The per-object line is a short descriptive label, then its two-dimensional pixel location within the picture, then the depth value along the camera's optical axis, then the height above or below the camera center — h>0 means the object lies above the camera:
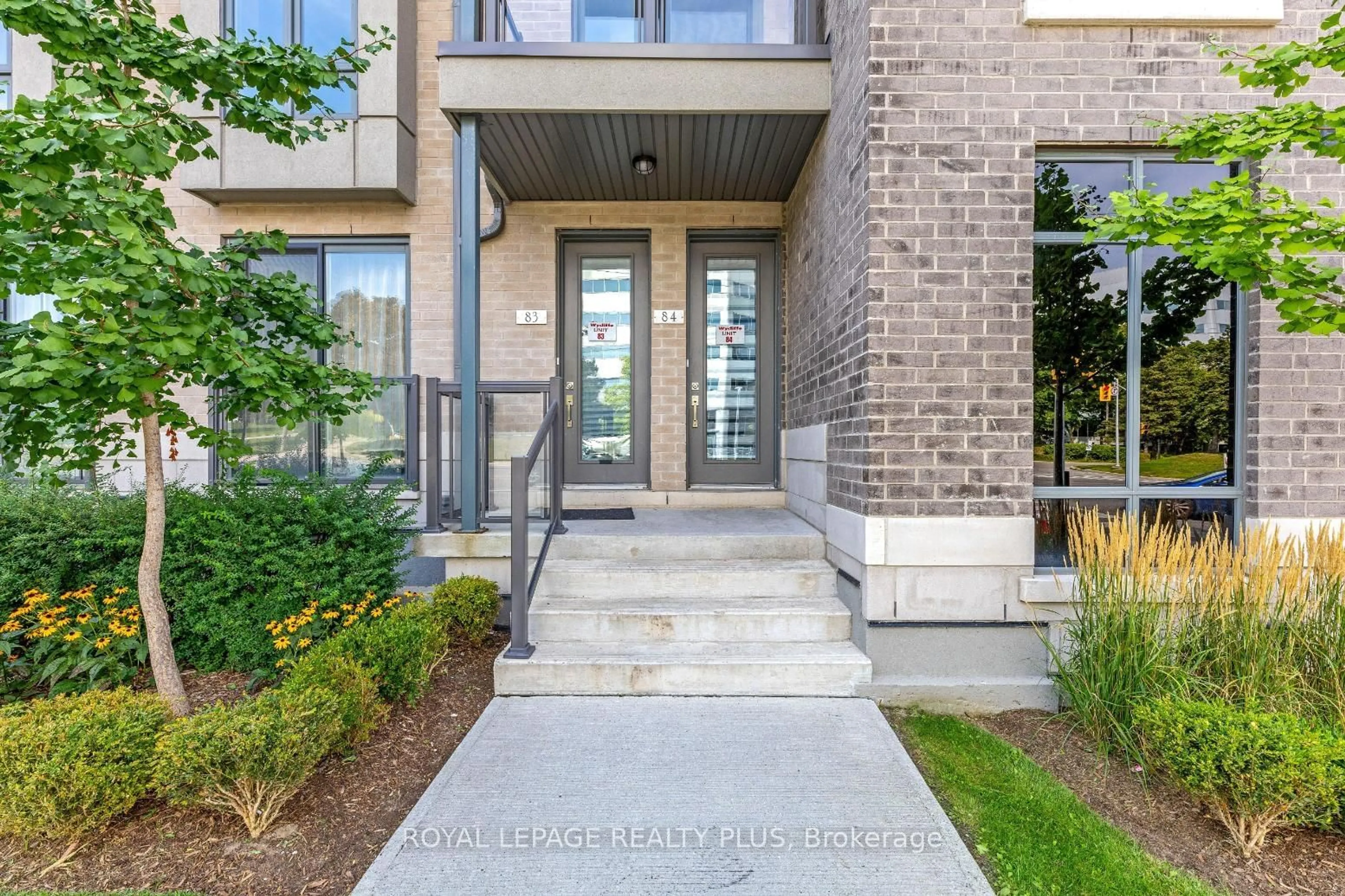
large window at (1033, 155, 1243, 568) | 3.55 +0.42
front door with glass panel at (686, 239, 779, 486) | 5.96 +0.77
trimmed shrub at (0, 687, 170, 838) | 2.16 -1.13
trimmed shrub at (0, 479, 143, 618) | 3.74 -0.62
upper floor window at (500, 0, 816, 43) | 4.58 +3.04
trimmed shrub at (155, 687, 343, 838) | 2.24 -1.12
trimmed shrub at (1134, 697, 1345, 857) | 2.21 -1.13
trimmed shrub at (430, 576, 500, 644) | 3.79 -0.98
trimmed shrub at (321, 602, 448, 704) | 3.02 -1.01
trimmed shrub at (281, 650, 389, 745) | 2.71 -1.05
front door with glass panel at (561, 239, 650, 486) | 5.97 +0.74
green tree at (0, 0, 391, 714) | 2.32 +0.69
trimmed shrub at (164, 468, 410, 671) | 3.72 -0.74
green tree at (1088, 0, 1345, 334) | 2.51 +0.95
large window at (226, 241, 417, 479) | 5.56 +0.82
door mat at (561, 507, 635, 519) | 5.16 -0.59
